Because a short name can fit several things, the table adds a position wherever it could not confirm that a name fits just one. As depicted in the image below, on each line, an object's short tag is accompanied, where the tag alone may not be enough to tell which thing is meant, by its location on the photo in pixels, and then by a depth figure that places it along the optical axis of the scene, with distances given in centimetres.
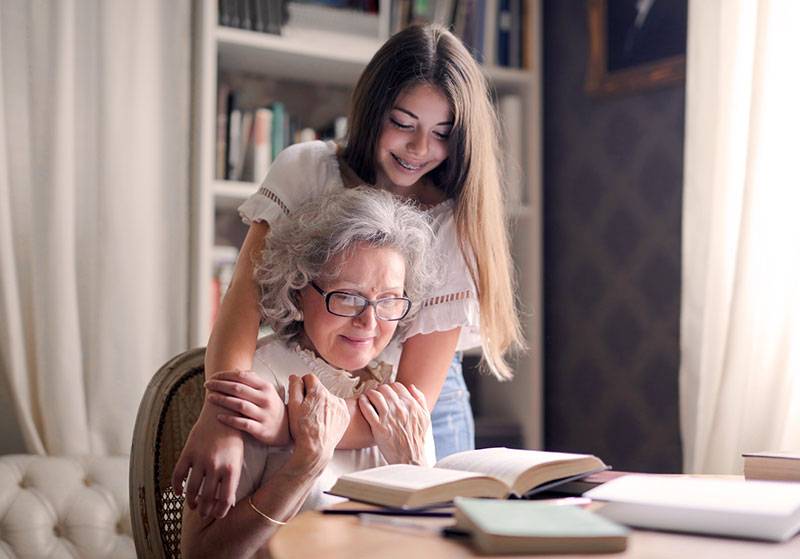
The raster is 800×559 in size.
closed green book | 89
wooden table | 93
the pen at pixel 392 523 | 103
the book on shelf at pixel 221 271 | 280
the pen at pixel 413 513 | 108
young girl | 165
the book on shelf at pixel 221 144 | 278
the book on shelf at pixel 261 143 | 280
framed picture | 282
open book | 107
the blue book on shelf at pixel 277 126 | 285
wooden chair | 167
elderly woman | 130
